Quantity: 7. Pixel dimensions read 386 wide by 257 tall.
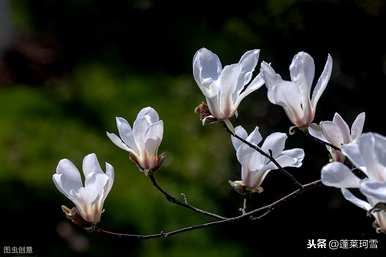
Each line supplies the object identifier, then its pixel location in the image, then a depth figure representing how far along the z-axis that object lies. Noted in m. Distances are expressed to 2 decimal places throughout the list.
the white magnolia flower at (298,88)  2.16
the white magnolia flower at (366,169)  2.00
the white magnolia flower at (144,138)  2.24
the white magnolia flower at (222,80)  2.20
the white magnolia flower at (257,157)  2.22
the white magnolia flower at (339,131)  2.16
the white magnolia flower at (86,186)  2.23
